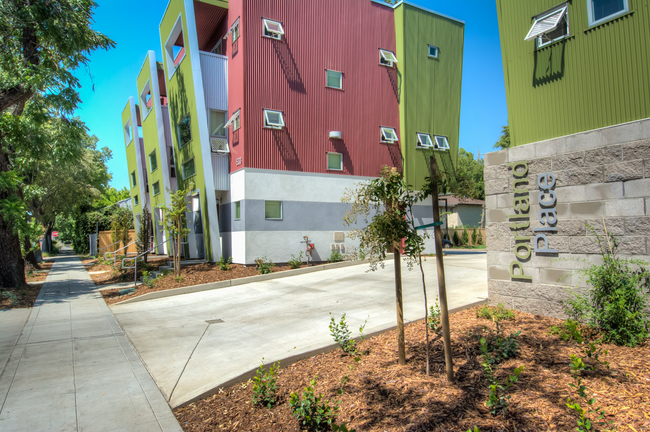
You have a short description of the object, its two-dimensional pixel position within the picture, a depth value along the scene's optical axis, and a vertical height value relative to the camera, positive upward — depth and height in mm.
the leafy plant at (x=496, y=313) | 5742 -1369
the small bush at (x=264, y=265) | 14109 -1298
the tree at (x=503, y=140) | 42131 +9008
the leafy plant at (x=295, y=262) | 14923 -1259
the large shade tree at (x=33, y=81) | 11516 +4838
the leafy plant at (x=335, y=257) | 16062 -1207
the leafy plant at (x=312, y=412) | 3422 -1639
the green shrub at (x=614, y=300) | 4523 -1020
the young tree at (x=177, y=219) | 13266 +508
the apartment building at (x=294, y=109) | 15586 +5383
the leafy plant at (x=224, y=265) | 14195 -1241
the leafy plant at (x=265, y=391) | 4025 -1680
